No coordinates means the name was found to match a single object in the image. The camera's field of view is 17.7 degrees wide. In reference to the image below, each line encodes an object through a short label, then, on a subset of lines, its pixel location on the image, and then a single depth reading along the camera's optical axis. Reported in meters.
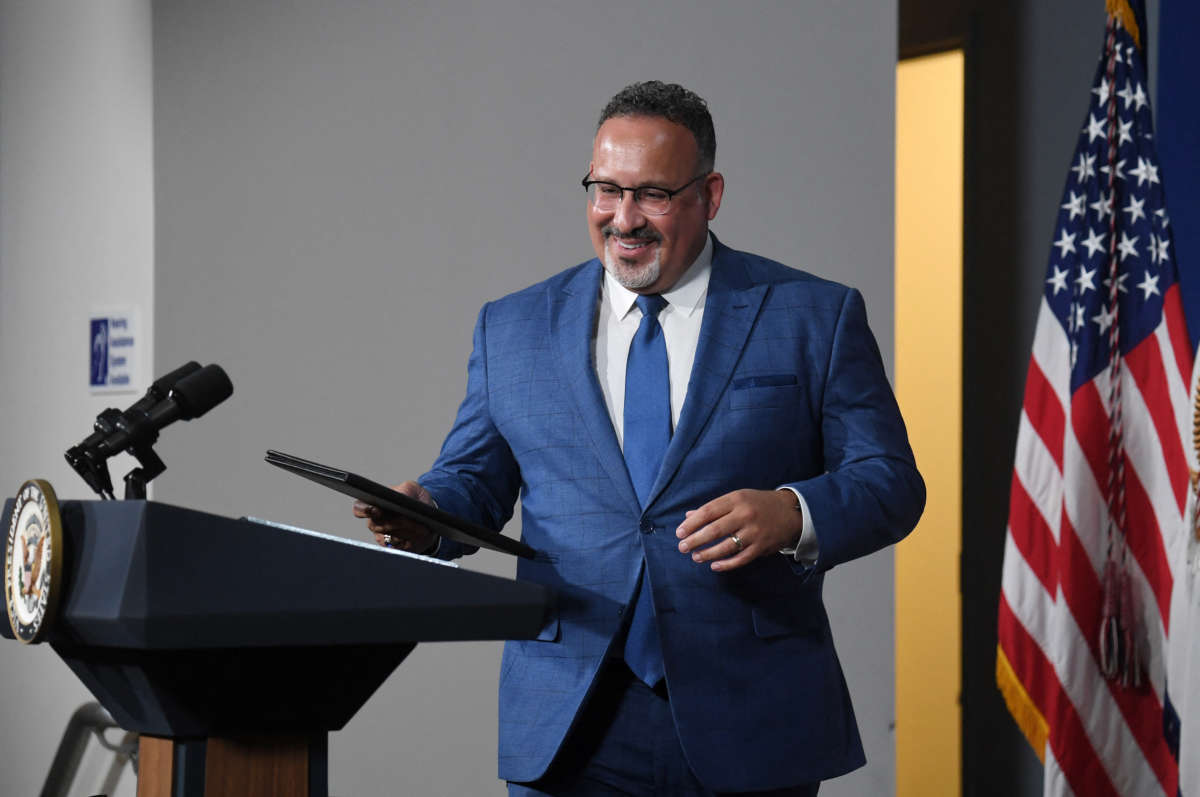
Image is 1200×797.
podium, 3.77
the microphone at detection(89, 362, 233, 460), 3.92
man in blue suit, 4.26
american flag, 5.11
